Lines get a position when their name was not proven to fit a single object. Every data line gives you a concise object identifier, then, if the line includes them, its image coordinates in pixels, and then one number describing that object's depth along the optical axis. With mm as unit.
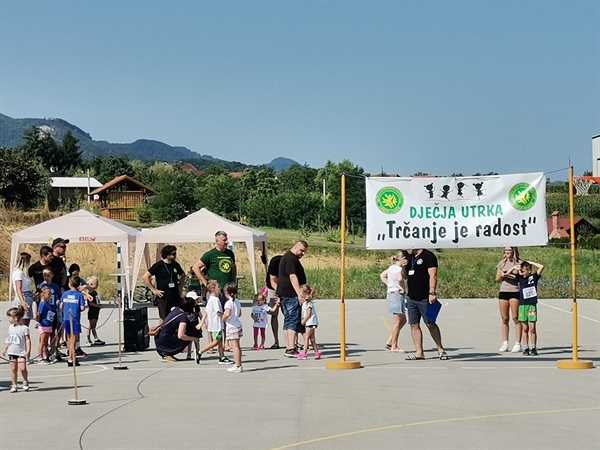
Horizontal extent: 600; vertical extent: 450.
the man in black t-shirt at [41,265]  15812
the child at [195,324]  15670
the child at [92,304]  17806
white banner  14891
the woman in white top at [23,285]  15781
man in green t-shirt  16328
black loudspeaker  17203
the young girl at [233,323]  14227
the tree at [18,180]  64250
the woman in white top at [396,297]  16453
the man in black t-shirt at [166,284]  16094
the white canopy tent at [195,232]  29605
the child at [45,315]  15359
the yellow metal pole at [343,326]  14641
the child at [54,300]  15523
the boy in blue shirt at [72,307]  15273
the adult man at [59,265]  15953
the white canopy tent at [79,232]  29562
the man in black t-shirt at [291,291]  15859
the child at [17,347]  12539
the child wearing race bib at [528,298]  16156
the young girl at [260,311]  17047
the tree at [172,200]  95500
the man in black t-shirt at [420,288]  15344
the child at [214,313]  14977
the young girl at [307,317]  15688
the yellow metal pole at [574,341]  14547
